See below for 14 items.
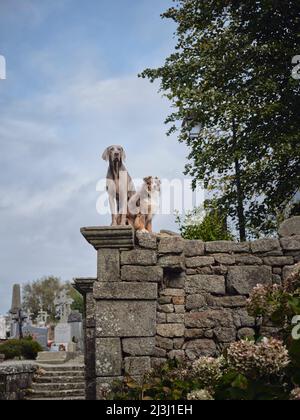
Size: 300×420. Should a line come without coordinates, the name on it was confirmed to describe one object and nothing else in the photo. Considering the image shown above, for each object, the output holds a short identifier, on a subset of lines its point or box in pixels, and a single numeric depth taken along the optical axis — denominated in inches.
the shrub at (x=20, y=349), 657.0
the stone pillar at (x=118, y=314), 271.1
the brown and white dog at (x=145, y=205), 298.5
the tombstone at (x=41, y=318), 1217.4
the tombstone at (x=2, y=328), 932.1
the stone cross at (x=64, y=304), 1040.6
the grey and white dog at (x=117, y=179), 299.7
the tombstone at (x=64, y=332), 838.8
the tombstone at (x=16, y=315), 901.2
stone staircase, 452.1
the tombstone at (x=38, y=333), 929.9
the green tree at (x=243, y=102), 598.9
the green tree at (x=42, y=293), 1913.1
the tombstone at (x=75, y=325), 917.8
